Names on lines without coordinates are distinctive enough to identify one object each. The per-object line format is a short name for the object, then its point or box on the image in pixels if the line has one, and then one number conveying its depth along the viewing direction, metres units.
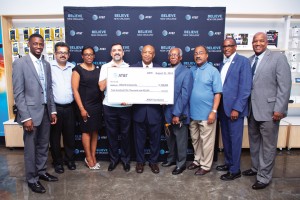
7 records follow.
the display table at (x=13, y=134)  3.88
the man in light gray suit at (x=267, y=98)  2.63
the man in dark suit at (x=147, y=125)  3.06
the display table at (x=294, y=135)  3.85
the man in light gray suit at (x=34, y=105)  2.54
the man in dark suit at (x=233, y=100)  2.81
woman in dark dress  2.99
